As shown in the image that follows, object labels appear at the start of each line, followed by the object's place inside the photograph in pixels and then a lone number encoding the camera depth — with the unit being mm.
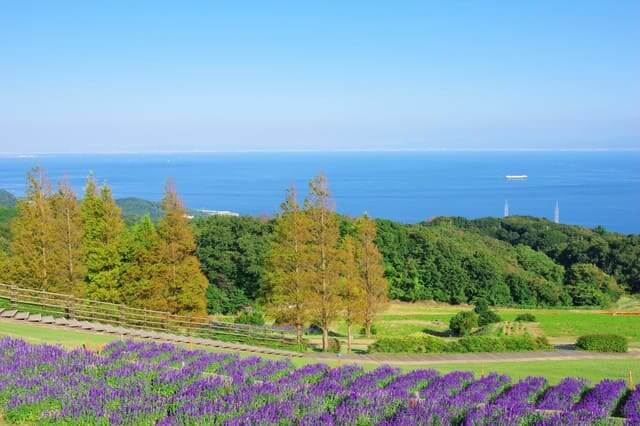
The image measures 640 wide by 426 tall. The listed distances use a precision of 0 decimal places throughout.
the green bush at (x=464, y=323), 36250
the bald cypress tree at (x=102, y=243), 30047
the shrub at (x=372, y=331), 37853
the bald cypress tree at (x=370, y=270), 32875
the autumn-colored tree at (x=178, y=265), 28453
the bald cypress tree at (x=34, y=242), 29453
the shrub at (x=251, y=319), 37366
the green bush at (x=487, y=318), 37719
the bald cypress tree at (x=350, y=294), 28547
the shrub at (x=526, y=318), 38534
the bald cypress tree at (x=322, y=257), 27734
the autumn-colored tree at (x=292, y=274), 28297
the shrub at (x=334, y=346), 26102
